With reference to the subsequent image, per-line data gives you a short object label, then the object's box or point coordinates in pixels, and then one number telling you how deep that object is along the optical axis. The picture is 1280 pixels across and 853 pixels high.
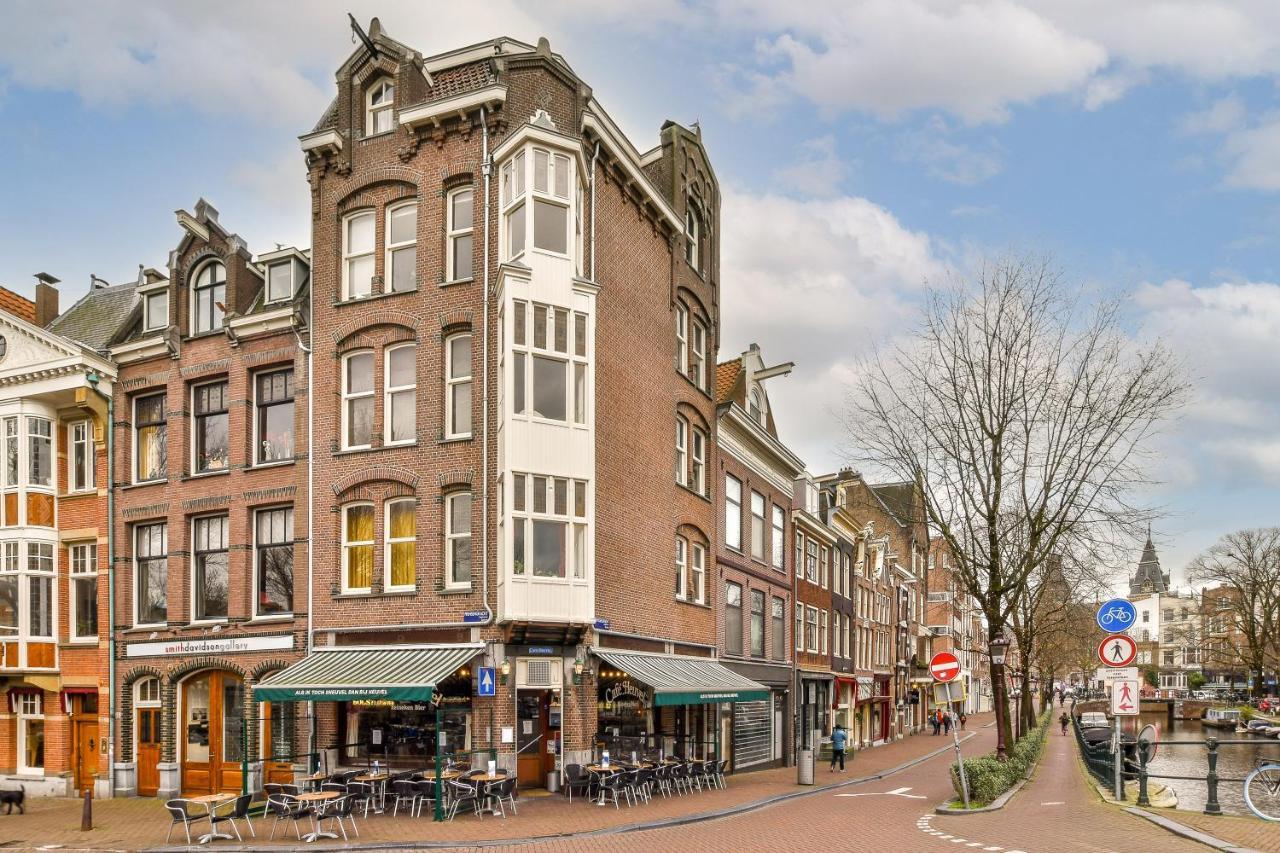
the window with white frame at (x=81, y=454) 28.70
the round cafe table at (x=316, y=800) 17.86
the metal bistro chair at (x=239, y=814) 17.69
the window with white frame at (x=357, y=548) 23.94
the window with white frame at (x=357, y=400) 24.39
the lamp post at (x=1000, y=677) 24.43
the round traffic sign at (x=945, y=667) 18.91
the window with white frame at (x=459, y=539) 22.72
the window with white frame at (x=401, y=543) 23.33
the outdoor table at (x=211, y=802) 17.66
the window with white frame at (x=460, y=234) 23.69
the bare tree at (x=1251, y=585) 85.94
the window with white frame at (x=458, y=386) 23.25
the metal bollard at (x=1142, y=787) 19.22
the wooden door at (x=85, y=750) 27.59
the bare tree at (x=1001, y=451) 25.22
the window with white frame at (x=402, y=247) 24.41
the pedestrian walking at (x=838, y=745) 35.44
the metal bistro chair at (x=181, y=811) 17.33
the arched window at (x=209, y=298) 27.27
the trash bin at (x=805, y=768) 28.65
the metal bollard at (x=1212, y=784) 16.58
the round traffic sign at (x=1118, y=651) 18.44
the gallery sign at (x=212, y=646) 24.72
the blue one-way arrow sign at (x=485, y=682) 20.77
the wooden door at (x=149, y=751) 26.52
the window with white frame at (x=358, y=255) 24.89
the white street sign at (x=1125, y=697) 18.58
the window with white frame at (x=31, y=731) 28.56
